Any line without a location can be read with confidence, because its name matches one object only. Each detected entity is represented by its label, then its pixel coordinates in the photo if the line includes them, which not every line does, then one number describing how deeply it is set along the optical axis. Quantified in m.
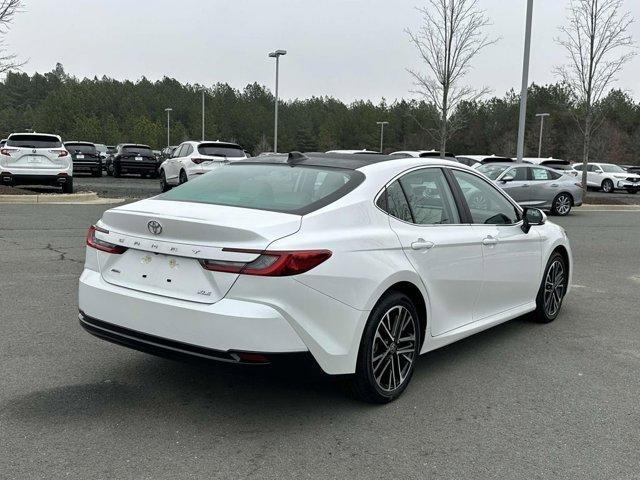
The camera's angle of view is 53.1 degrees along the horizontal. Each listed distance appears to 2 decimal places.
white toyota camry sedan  3.31
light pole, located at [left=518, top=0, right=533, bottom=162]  20.28
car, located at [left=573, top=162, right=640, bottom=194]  33.16
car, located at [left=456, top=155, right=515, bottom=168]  22.70
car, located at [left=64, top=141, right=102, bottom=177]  27.92
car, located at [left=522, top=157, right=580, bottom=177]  23.44
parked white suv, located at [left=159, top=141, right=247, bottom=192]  18.12
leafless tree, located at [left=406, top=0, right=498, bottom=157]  23.58
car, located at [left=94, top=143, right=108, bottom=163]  34.59
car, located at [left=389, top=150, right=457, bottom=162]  18.02
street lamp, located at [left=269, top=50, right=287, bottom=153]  31.86
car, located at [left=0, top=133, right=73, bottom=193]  16.62
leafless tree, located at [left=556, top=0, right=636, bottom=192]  22.84
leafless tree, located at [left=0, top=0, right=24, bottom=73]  16.78
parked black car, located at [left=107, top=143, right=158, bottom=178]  28.41
